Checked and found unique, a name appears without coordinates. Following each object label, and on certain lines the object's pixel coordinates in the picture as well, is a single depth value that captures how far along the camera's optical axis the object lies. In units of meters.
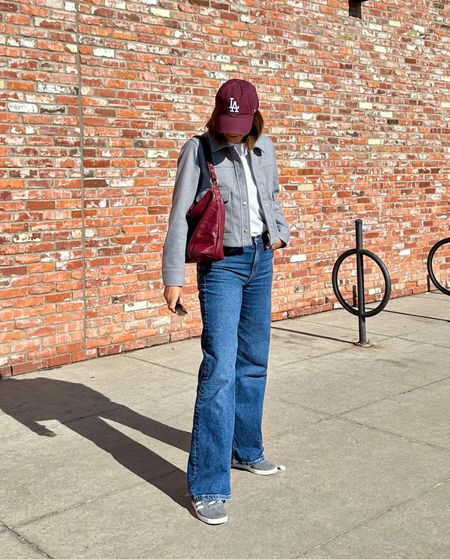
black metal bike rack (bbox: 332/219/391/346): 6.50
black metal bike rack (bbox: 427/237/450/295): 8.46
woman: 3.47
